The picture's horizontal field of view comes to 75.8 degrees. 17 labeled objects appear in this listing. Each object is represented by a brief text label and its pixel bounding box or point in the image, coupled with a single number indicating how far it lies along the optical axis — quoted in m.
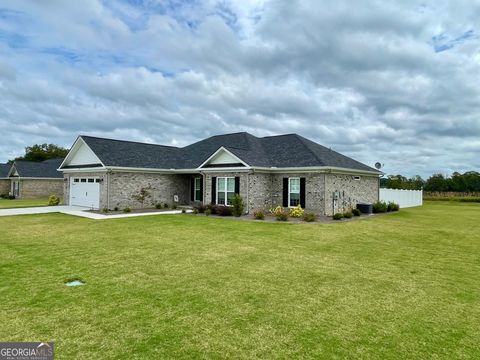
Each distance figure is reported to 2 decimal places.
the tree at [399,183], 49.83
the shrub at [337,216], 17.83
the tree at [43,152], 66.38
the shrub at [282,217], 17.23
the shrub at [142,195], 23.47
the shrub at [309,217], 16.92
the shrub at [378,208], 23.27
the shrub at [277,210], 18.36
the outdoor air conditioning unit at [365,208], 22.00
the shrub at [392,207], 24.77
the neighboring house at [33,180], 38.53
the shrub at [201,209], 20.77
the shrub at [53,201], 27.06
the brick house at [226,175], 20.12
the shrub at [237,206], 19.03
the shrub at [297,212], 18.58
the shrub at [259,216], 17.67
